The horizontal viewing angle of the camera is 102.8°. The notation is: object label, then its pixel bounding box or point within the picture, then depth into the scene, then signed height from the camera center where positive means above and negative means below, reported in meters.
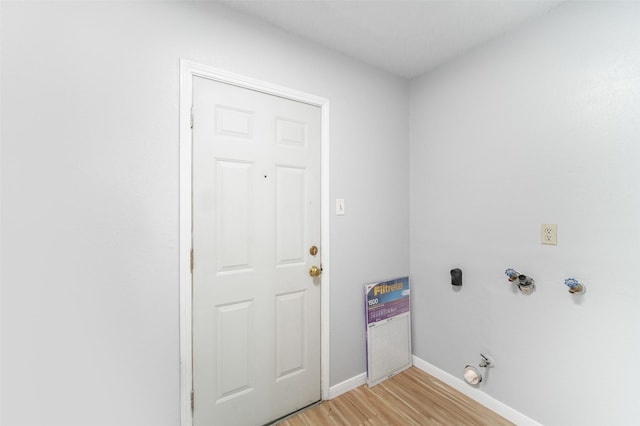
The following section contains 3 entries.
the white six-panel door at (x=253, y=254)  1.38 -0.26
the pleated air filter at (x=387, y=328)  1.96 -0.94
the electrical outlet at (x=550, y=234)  1.44 -0.13
